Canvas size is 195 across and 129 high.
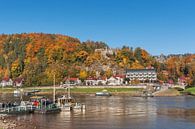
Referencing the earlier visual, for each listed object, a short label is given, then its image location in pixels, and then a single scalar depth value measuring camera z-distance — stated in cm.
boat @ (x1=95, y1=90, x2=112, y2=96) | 15740
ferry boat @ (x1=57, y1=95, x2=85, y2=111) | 8688
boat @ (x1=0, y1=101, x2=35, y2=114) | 8025
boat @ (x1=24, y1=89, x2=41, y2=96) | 16770
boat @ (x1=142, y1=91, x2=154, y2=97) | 14875
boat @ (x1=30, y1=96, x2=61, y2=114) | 8169
